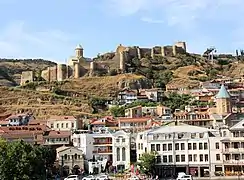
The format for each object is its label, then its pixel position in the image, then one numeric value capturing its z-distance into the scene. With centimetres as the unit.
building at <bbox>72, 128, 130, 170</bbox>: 7038
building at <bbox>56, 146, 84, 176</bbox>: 7019
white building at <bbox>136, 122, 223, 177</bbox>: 6419
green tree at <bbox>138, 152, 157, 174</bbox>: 6253
